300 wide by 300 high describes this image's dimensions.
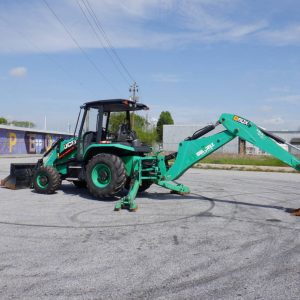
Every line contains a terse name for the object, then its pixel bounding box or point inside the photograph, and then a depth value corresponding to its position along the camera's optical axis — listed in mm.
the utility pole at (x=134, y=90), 50119
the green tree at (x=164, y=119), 81125
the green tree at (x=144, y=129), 54075
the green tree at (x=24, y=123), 96669
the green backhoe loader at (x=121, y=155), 9250
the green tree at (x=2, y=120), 97800
